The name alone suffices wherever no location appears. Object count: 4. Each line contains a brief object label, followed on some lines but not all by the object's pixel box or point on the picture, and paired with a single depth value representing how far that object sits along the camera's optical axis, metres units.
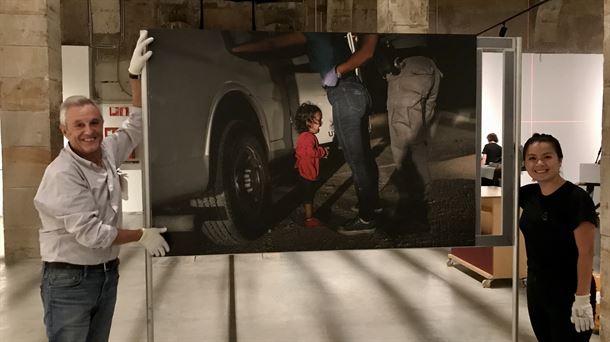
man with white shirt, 2.41
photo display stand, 3.04
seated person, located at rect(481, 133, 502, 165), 11.74
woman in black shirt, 2.72
